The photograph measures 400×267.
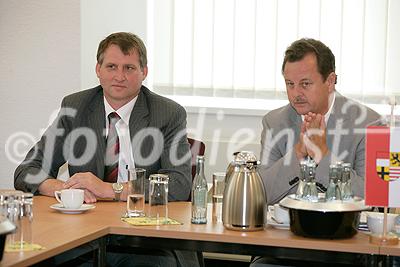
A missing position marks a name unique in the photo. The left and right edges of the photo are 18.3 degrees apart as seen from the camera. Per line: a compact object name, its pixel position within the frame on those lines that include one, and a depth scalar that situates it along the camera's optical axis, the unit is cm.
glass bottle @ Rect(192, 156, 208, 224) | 448
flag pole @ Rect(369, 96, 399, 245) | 399
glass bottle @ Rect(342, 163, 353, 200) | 430
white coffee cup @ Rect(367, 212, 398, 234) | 415
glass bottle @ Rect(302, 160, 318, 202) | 426
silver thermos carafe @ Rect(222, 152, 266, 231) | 430
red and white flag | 411
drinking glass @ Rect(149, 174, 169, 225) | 454
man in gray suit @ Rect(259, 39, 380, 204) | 535
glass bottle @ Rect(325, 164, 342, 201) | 424
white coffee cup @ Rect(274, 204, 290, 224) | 440
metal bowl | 409
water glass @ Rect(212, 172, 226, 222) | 464
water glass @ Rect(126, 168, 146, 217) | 465
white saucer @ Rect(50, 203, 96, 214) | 472
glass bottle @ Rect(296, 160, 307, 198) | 432
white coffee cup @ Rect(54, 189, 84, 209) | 476
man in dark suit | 566
